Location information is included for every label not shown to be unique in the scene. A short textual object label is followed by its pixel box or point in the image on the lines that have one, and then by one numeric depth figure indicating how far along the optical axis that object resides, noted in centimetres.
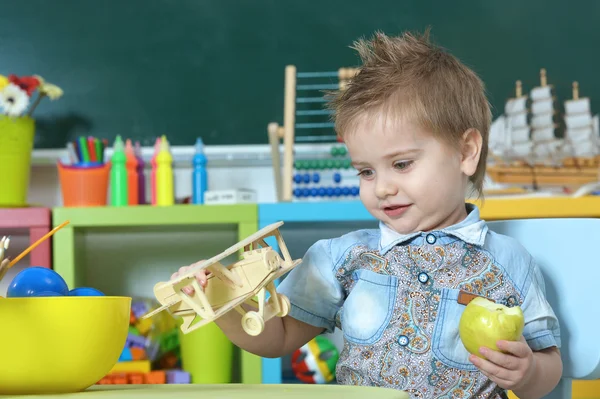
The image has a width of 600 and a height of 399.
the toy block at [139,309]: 224
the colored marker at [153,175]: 225
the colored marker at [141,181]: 228
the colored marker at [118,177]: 219
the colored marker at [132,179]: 224
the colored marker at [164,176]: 219
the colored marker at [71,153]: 238
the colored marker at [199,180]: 223
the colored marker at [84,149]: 219
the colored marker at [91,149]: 219
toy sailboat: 231
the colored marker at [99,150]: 219
